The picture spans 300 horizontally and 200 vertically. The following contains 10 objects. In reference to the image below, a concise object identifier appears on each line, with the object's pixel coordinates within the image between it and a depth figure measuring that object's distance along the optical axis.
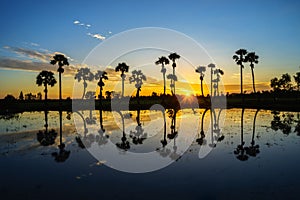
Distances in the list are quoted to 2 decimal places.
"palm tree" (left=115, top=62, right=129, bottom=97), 92.06
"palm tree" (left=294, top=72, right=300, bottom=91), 99.40
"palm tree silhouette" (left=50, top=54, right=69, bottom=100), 75.88
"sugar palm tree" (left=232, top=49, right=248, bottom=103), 82.62
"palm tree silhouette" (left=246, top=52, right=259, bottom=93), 81.50
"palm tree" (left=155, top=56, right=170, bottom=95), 93.25
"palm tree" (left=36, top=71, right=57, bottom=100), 85.00
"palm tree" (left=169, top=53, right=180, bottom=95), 92.44
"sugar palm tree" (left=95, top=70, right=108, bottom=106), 92.51
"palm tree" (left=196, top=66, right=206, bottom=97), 114.75
